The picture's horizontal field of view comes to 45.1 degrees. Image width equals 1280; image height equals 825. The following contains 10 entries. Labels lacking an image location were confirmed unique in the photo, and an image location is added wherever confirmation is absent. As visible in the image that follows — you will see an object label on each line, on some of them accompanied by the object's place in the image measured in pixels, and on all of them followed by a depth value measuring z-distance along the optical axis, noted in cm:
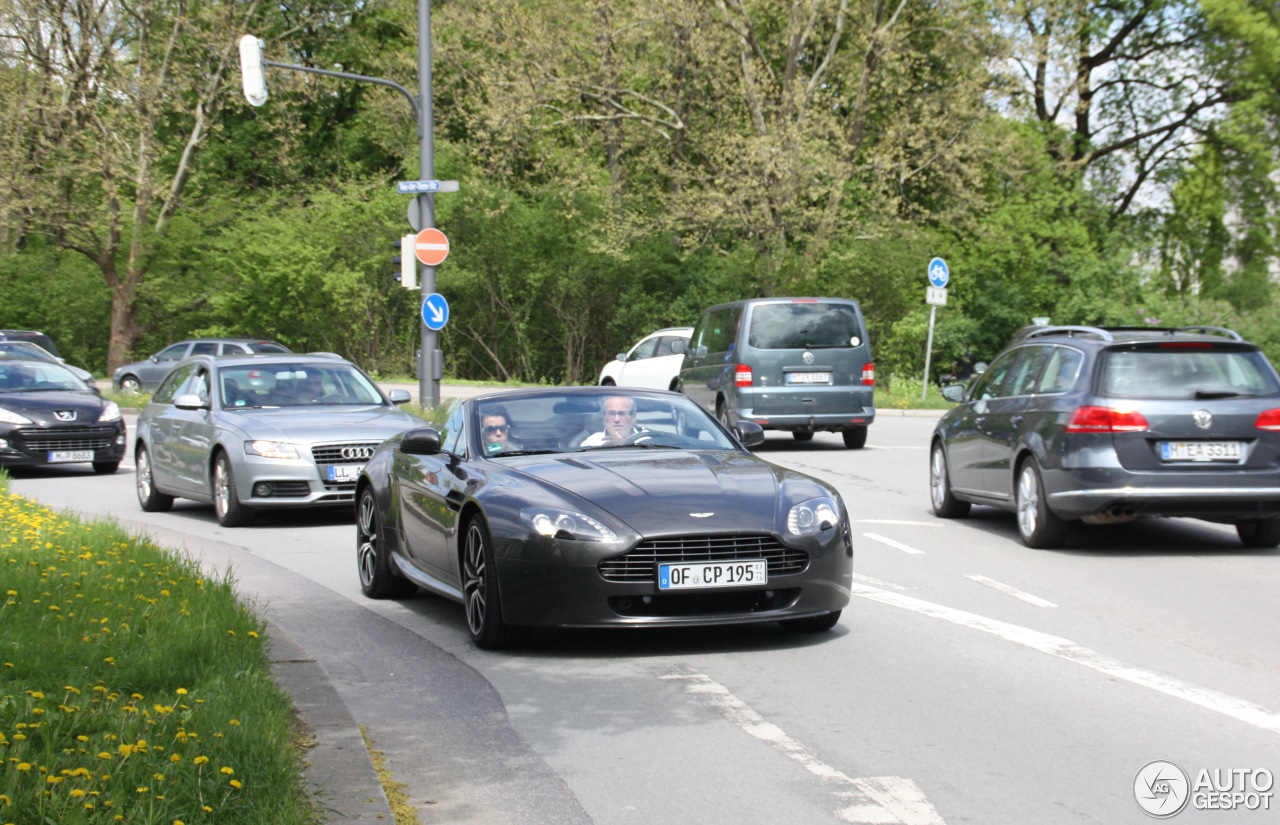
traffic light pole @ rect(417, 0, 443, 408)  2138
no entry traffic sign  2116
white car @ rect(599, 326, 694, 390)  2742
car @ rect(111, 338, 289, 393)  3744
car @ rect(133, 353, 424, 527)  1358
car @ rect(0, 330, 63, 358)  3867
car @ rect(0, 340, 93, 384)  2678
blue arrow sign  2155
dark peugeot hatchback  1930
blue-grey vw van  2112
